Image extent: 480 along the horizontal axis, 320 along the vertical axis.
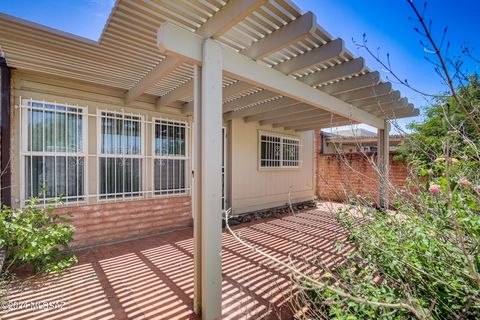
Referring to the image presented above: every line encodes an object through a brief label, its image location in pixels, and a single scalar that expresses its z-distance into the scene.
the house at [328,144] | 11.44
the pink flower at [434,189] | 1.74
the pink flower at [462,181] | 1.48
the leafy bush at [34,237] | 3.22
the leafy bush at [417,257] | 1.48
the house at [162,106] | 2.59
